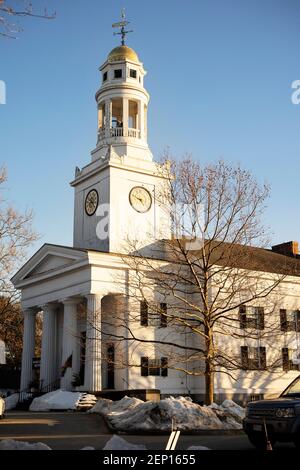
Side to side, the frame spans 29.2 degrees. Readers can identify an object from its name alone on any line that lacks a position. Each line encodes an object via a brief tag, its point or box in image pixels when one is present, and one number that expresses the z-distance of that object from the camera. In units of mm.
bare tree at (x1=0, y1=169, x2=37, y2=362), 34688
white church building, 34938
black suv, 11727
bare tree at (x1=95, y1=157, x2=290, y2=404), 27094
